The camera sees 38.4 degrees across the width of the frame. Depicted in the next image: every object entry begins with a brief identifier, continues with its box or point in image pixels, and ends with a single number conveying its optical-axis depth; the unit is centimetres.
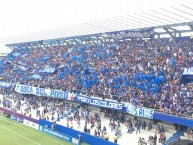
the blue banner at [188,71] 2259
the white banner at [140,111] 2098
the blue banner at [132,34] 3191
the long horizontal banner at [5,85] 4288
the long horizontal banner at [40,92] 3081
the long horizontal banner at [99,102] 2388
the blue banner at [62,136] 2359
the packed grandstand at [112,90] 2131
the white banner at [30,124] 2923
